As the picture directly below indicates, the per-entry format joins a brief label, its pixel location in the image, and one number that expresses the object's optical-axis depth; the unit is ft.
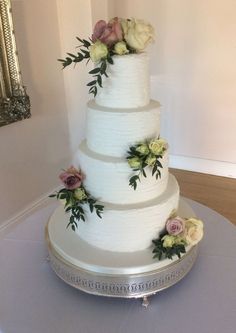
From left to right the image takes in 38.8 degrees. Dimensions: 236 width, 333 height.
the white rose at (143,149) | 3.57
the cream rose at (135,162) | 3.55
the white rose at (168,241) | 3.72
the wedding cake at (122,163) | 3.62
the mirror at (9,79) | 6.71
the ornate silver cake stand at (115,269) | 3.56
